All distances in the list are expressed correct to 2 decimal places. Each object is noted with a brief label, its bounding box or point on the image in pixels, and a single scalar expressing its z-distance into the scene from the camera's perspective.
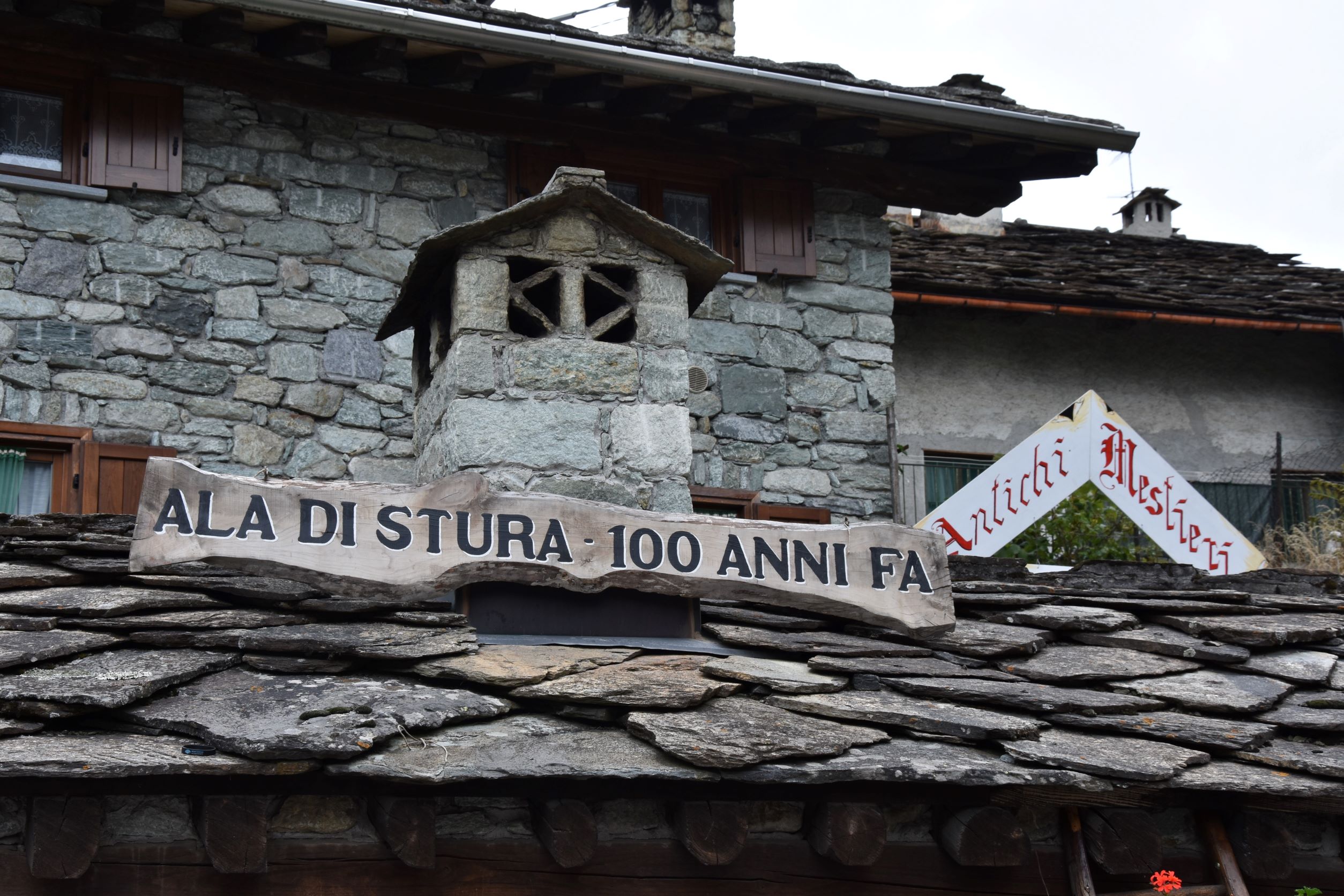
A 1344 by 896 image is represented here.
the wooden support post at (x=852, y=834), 3.74
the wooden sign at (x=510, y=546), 3.86
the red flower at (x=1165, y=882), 3.96
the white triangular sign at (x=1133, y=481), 6.46
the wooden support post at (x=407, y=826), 3.44
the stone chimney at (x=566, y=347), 4.65
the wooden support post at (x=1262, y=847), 4.15
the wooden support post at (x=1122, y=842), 4.04
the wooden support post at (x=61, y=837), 3.21
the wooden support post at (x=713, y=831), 3.64
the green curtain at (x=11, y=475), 6.62
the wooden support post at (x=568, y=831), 3.54
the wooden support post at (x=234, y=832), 3.31
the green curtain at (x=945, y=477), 10.06
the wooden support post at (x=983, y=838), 3.91
